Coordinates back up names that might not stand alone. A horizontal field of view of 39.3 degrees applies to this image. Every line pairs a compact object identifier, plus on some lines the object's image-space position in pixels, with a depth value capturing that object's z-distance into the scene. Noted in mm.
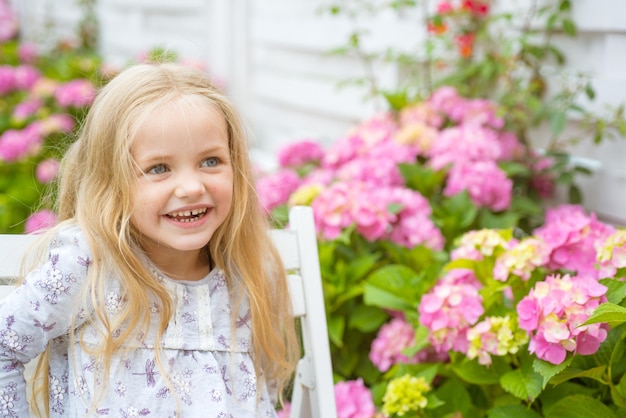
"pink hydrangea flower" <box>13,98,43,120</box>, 4168
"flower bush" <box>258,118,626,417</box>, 1578
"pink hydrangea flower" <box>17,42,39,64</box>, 5781
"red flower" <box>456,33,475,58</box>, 2912
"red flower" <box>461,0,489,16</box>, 2846
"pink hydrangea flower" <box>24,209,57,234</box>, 2651
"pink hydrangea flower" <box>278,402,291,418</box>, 1969
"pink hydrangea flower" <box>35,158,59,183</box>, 3439
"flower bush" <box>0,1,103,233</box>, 3643
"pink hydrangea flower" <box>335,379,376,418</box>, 1953
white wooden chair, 1689
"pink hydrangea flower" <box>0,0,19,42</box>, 7266
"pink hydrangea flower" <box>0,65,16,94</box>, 4723
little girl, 1398
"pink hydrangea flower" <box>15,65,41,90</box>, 4762
